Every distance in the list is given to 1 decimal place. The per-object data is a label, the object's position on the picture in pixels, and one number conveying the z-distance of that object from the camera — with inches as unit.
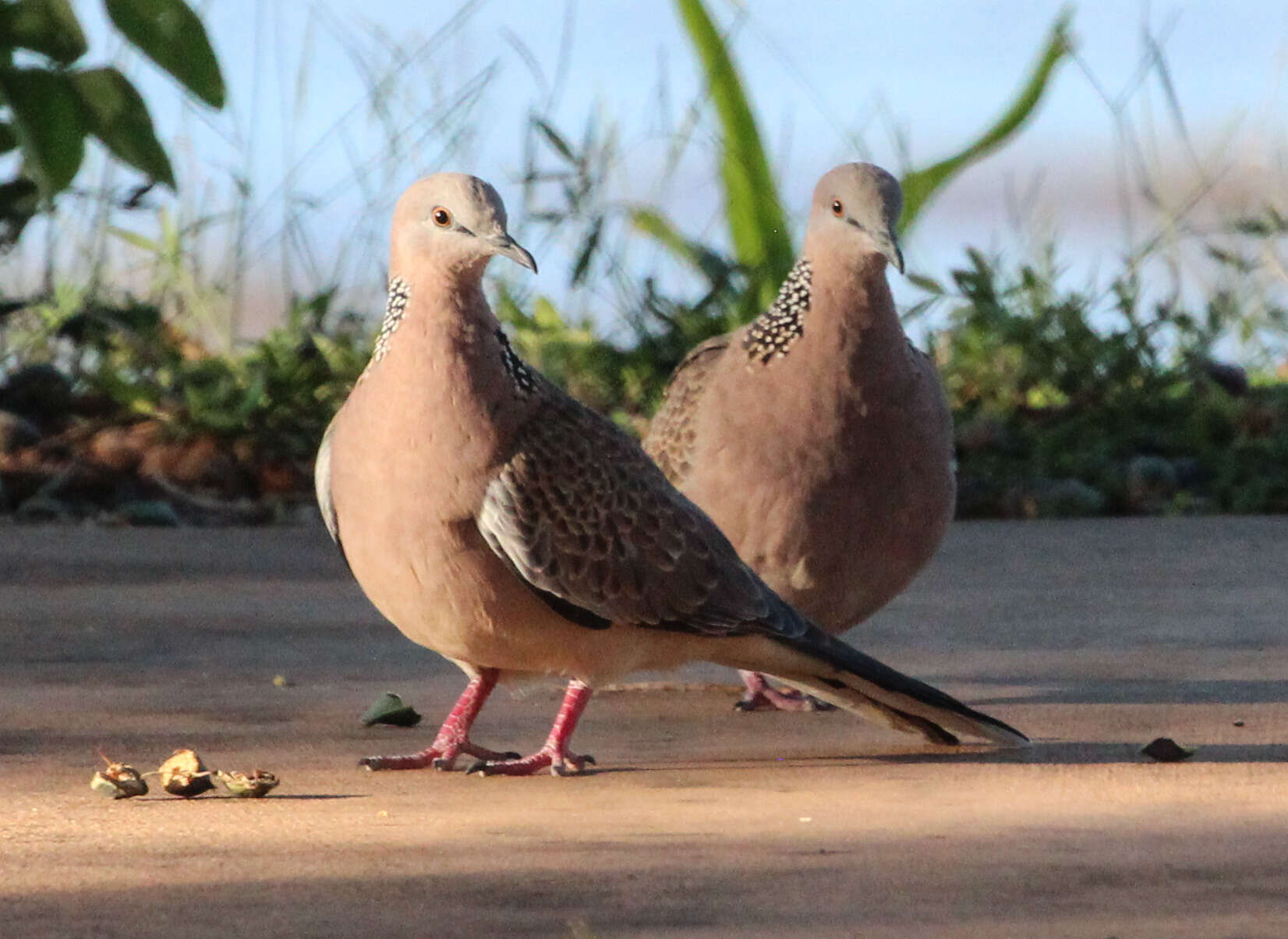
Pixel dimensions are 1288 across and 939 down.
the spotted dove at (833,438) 369.4
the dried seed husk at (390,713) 356.8
